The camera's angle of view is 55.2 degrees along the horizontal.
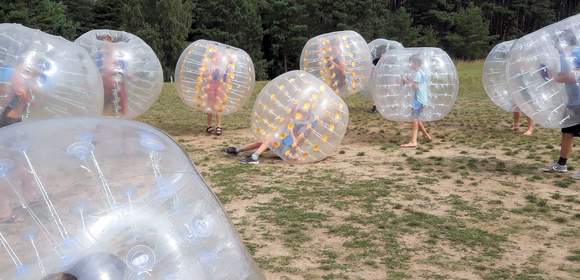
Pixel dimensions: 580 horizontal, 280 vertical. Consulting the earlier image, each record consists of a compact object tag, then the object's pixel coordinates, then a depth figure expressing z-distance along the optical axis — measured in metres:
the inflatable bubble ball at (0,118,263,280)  1.49
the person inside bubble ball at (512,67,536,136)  8.72
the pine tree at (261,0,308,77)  45.44
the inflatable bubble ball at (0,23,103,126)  4.73
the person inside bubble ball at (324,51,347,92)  9.86
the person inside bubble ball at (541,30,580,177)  5.20
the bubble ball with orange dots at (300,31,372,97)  9.88
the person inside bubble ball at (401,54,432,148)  7.67
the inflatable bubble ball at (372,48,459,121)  7.76
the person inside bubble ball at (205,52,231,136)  8.20
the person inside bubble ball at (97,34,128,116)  7.11
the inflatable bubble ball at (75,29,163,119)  7.15
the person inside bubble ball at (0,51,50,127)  4.68
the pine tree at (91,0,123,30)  45.41
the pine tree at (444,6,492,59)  44.66
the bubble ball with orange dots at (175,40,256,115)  8.23
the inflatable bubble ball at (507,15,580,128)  5.24
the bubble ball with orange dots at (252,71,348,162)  6.46
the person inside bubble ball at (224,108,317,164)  6.42
